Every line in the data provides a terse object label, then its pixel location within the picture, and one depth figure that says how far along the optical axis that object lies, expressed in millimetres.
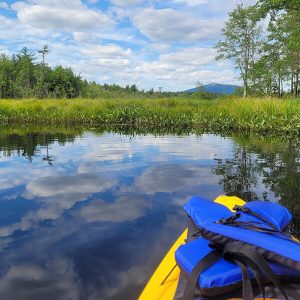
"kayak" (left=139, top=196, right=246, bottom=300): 2223
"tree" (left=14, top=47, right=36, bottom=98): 49406
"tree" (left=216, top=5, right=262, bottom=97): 32500
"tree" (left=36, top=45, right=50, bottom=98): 43906
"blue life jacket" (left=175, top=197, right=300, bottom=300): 1778
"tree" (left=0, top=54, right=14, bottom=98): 56688
